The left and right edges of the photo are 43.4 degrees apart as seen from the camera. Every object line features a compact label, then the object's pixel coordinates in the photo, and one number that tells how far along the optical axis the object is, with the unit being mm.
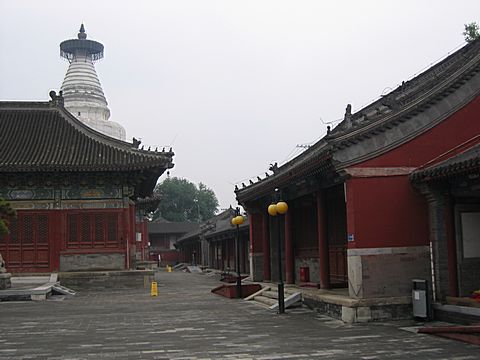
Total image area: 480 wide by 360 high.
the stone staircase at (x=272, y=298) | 17312
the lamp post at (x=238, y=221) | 21344
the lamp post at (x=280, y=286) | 16312
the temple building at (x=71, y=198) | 27828
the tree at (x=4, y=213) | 19450
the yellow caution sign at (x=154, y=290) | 23859
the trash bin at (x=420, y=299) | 13570
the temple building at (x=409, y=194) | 13992
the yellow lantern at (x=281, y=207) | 16359
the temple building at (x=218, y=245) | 36875
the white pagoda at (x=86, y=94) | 61219
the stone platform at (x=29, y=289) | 21734
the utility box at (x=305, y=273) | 20891
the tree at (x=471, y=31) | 25516
